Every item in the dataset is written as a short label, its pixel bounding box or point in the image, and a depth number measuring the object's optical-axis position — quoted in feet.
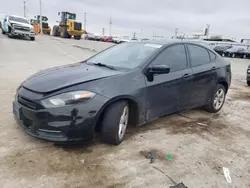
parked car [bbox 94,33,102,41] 179.40
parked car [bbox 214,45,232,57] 112.98
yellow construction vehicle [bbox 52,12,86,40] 108.06
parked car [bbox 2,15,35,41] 68.23
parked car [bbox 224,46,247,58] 109.81
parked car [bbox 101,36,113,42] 176.90
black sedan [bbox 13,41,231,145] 9.30
